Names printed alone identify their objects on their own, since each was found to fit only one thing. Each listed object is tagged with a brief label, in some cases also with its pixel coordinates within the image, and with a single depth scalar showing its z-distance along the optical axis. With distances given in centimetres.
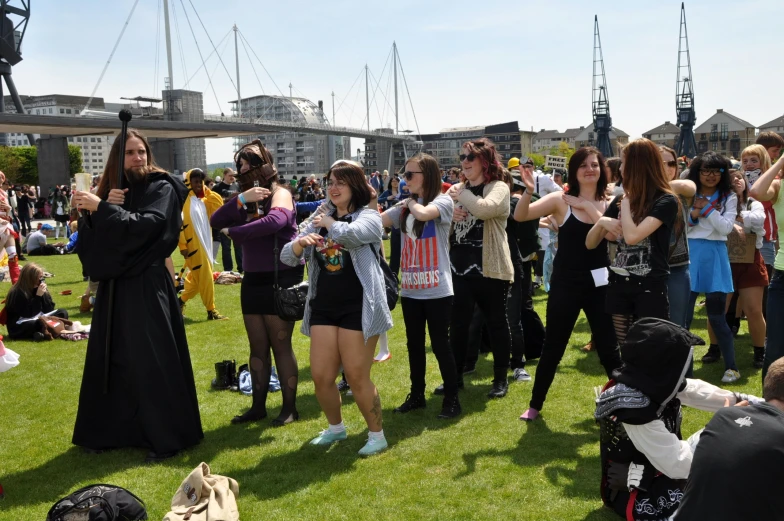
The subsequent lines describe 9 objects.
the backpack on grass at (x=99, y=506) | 365
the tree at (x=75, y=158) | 10052
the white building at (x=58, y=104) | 18950
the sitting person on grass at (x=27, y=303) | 888
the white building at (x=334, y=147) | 16750
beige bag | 369
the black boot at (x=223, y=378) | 661
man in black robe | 460
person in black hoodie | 310
